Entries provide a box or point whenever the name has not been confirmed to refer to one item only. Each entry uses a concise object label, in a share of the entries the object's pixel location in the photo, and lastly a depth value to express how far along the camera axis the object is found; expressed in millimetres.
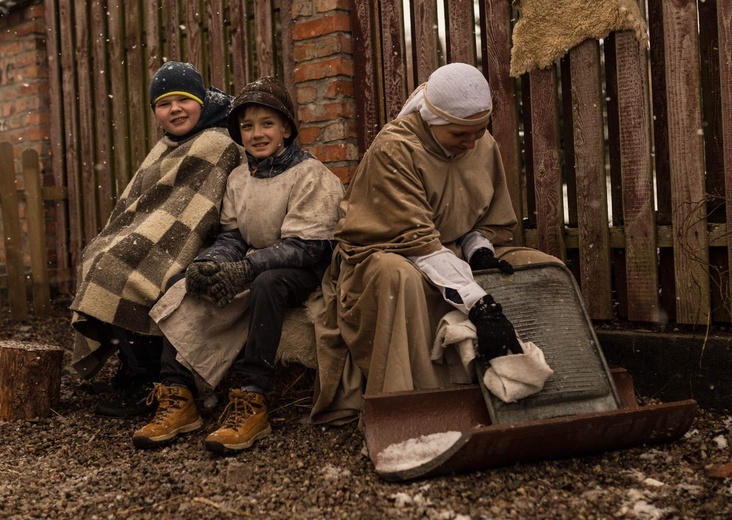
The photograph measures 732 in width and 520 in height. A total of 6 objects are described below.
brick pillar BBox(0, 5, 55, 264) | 6371
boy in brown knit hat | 3254
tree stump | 3717
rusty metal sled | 2514
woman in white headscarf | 2891
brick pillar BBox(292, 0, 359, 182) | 4277
